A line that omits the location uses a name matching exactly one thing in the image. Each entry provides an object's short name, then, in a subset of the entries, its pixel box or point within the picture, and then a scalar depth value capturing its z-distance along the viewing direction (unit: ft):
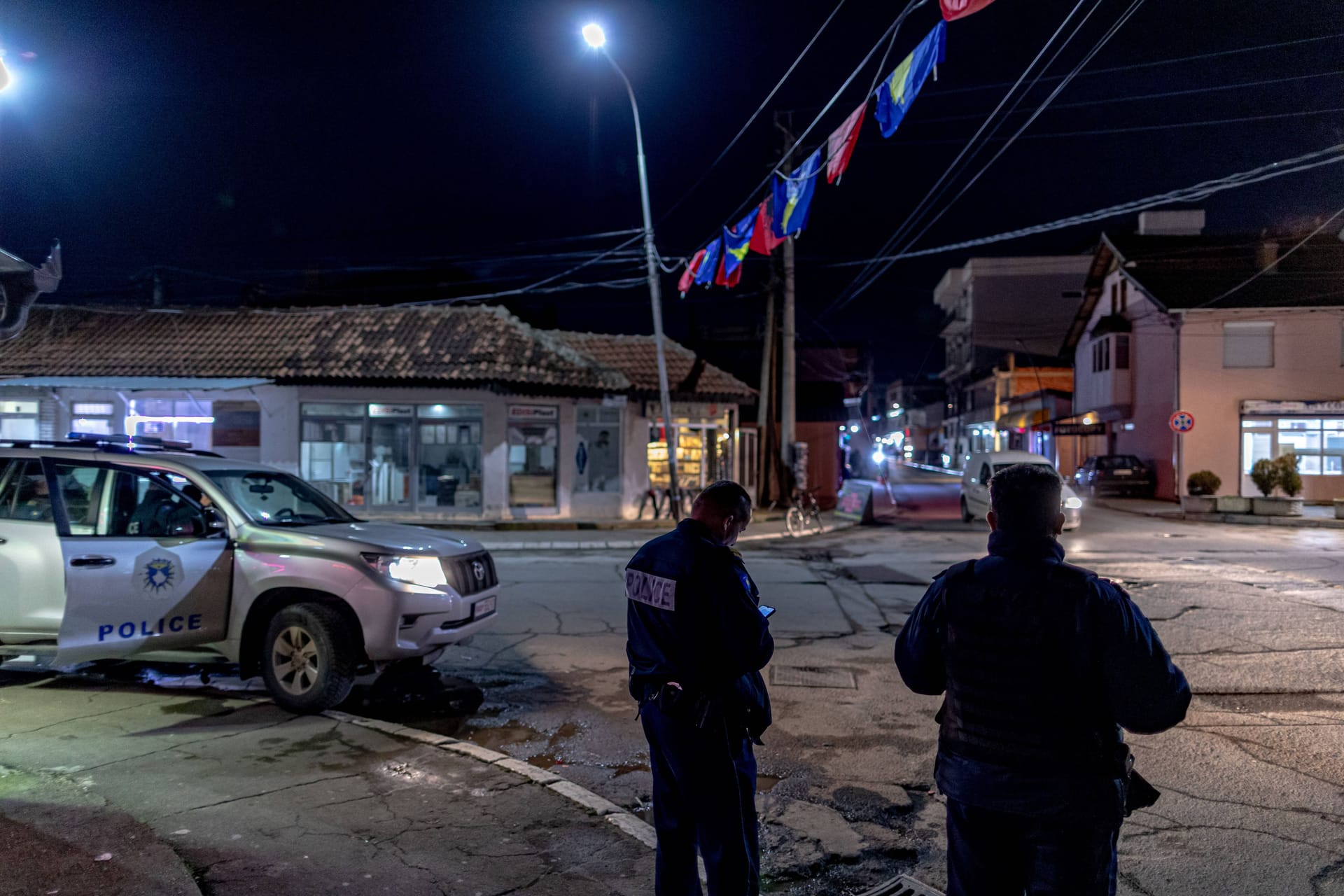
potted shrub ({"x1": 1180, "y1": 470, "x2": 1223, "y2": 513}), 89.76
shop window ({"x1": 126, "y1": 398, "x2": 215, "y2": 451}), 77.51
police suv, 21.74
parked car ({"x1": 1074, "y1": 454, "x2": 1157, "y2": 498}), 111.24
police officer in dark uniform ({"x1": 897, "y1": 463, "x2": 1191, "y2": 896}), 8.11
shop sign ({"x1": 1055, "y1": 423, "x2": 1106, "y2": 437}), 131.85
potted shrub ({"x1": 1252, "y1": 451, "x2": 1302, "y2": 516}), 81.41
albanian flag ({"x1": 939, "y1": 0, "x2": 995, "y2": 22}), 23.22
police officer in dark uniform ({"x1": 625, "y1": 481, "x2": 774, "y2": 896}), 10.55
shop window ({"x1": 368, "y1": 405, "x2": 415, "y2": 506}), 76.95
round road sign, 93.66
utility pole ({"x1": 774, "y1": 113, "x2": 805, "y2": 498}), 81.41
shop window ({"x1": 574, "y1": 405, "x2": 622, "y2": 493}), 79.30
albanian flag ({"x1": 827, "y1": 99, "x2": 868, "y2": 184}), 34.60
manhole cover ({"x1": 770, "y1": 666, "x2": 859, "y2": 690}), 25.75
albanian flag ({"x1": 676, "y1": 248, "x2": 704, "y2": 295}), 62.58
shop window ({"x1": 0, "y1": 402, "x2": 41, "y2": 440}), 76.89
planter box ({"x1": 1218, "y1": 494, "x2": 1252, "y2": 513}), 82.89
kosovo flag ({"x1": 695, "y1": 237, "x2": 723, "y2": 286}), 59.21
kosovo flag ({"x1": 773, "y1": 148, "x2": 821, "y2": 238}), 40.24
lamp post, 70.13
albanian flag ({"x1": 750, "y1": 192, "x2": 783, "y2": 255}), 47.06
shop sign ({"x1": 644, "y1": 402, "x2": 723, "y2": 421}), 84.28
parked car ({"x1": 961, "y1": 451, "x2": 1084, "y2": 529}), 69.15
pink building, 103.60
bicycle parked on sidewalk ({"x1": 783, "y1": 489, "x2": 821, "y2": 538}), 73.72
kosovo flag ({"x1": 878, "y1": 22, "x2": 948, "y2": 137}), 27.25
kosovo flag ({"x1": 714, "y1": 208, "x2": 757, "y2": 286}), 51.14
